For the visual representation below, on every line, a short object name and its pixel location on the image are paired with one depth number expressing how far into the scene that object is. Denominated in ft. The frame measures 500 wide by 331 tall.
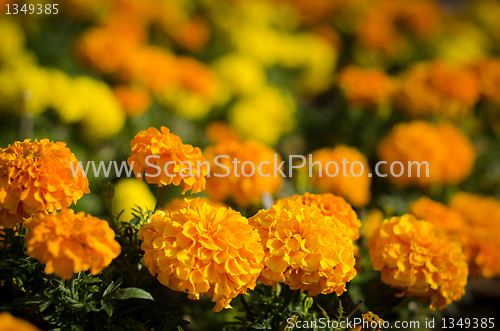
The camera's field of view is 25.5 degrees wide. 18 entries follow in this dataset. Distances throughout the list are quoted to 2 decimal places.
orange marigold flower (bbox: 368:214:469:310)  2.31
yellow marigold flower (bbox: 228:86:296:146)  4.33
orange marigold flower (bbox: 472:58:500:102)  4.24
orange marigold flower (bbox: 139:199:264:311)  2.11
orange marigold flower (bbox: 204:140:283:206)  2.75
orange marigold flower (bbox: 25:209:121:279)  2.04
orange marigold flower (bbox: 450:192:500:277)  2.58
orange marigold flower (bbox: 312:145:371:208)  3.01
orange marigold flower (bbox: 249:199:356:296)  2.16
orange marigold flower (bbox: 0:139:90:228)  2.13
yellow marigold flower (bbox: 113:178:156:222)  2.81
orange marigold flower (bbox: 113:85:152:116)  3.75
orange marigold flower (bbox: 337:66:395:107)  4.18
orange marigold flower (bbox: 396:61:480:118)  4.07
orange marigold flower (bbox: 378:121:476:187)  3.63
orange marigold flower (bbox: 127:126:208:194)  2.21
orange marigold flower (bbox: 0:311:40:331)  1.97
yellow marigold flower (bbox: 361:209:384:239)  2.79
